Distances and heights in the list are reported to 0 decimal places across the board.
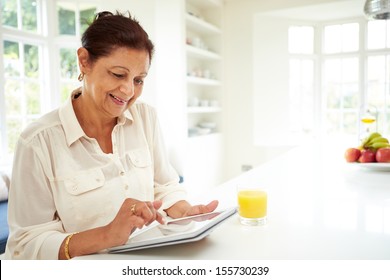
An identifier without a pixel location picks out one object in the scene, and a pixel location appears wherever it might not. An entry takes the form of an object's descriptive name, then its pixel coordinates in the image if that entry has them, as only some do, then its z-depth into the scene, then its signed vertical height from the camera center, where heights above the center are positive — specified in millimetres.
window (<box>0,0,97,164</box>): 3234 +535
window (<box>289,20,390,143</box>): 4941 +474
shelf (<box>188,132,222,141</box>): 4367 -318
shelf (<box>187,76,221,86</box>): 4230 +370
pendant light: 1803 +500
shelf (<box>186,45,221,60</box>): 4202 +706
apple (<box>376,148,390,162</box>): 1624 -208
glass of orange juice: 945 -254
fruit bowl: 1592 -251
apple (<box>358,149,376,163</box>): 1672 -218
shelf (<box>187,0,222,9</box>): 4598 +1383
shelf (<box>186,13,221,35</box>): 4211 +1053
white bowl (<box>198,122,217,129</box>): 4829 -184
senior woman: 942 -136
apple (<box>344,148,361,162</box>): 1717 -217
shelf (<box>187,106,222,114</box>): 4262 +24
